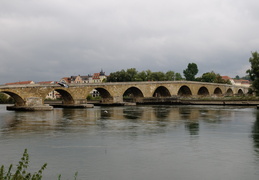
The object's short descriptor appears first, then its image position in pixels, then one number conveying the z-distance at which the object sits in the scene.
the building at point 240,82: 149.18
